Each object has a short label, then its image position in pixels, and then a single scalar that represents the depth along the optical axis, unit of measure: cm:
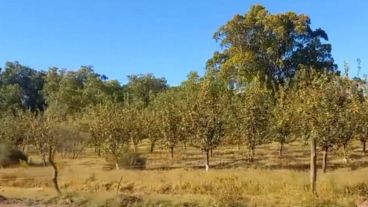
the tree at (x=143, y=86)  8724
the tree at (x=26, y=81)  10806
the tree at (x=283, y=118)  3388
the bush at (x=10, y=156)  3972
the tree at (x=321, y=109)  2586
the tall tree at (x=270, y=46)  6331
